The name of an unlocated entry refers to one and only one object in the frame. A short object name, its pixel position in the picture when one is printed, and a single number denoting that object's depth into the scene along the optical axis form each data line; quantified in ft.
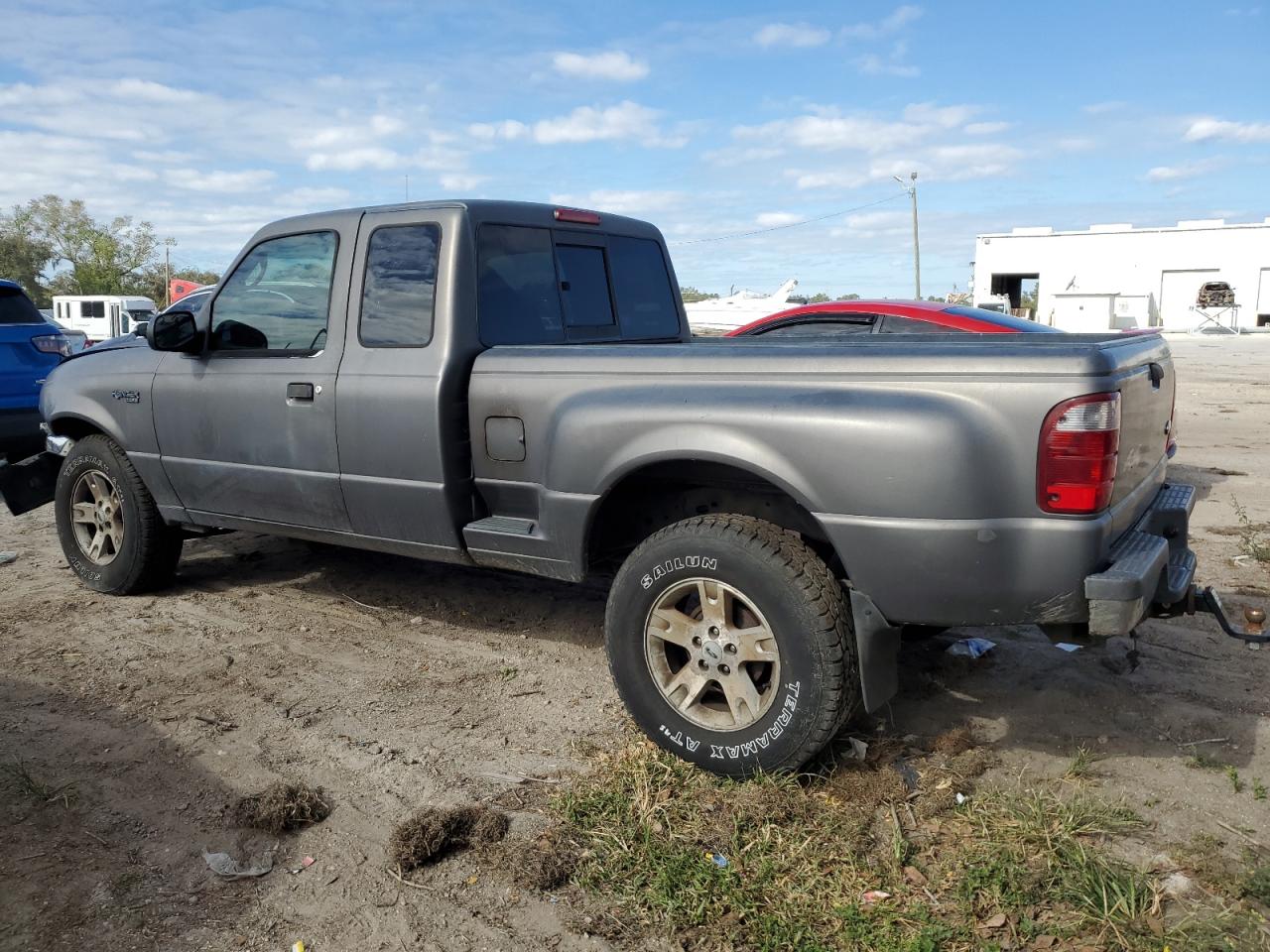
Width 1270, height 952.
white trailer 100.73
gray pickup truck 9.71
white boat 127.03
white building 162.91
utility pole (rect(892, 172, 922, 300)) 146.81
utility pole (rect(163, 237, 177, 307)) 199.93
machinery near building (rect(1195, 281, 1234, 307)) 166.09
